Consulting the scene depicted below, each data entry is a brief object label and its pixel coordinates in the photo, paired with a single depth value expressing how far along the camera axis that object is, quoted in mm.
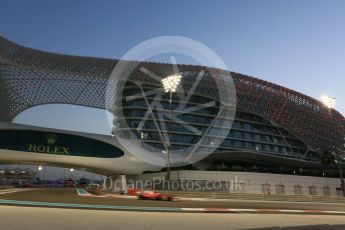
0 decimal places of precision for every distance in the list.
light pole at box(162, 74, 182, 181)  44406
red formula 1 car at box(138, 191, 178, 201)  29391
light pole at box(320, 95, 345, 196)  48188
